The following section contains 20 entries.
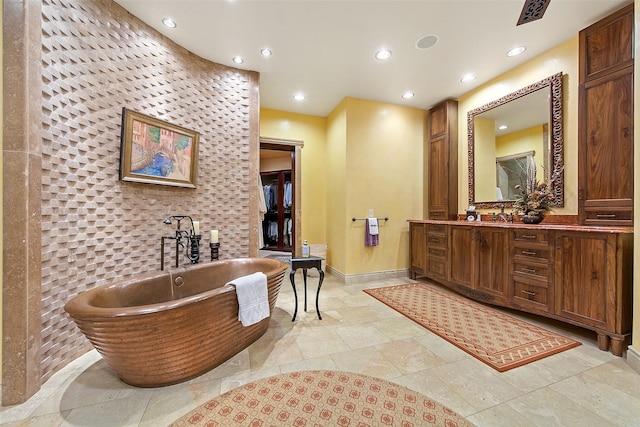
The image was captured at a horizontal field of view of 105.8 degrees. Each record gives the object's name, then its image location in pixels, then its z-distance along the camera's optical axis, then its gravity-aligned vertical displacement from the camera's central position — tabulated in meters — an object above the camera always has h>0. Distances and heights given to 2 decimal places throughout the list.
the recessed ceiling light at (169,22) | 2.36 +1.88
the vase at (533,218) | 2.70 -0.05
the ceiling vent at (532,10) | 2.07 +1.80
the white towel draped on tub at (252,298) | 1.85 -0.68
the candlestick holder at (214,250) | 2.88 -0.45
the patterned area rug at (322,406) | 1.33 -1.15
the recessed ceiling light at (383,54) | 2.79 +1.87
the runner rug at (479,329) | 1.93 -1.12
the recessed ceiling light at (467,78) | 3.28 +1.86
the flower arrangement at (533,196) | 2.68 +0.19
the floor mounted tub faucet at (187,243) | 2.43 -0.32
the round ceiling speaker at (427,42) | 2.56 +1.86
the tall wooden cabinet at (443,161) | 3.83 +0.85
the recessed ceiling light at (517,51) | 2.70 +1.84
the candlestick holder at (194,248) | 2.56 -0.38
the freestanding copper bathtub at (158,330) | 1.40 -0.75
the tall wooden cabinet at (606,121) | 2.09 +0.84
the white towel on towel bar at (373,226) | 3.87 -0.21
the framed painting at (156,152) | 2.26 +0.63
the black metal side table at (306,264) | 2.63 -0.56
